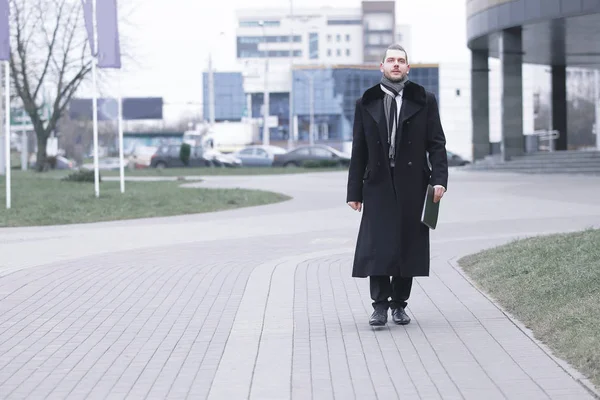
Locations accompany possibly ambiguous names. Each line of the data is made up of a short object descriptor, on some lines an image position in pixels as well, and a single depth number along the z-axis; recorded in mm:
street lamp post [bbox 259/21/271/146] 92800
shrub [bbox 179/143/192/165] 56247
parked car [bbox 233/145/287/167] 60812
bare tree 45469
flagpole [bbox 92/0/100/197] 24212
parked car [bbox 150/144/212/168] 57500
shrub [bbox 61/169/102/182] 34031
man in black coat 7742
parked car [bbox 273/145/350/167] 54812
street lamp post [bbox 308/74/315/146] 118788
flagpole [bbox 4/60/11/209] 21722
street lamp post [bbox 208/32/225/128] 87988
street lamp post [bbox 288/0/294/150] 107906
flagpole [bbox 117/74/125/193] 26984
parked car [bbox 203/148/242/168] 58681
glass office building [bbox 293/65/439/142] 116438
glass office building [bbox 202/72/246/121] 138250
